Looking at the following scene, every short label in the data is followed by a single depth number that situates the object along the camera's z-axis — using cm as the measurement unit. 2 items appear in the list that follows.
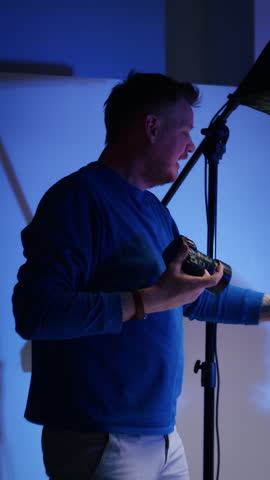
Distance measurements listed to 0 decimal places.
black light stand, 228
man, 195
